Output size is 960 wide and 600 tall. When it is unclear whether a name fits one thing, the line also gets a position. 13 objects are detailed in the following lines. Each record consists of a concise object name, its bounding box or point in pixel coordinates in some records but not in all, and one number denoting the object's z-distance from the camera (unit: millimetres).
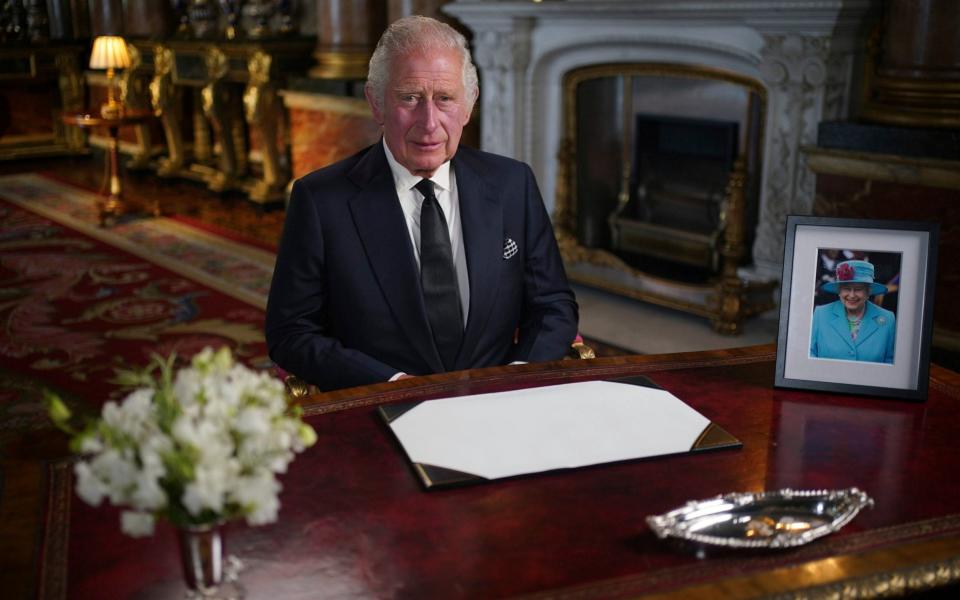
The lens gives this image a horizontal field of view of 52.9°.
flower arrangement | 871
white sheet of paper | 1406
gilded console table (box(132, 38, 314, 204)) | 7664
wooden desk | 1105
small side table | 7172
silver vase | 979
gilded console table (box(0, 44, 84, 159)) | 10750
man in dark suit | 1995
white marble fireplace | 4059
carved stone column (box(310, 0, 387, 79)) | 7090
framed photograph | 1621
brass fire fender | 4477
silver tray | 1176
